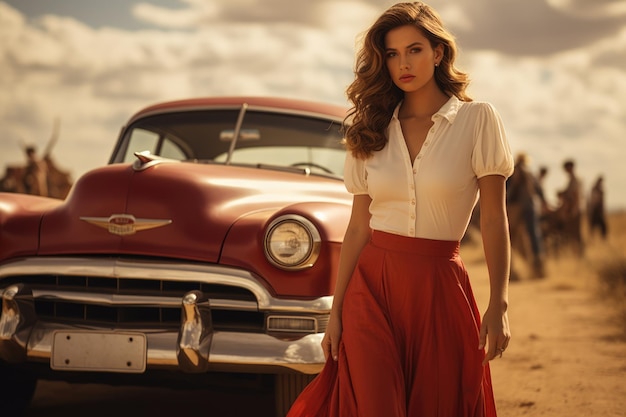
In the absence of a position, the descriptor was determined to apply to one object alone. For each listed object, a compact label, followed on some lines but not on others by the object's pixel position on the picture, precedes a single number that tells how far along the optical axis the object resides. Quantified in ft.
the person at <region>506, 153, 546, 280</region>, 38.14
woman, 7.99
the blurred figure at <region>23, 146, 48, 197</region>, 44.96
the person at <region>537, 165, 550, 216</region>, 47.93
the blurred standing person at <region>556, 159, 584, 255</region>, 44.60
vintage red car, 11.57
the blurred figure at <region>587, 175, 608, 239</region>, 50.90
